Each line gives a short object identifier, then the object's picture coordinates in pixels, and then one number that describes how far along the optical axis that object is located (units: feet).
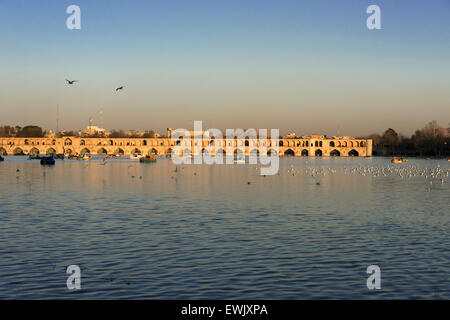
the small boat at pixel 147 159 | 449.19
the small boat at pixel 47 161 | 377.50
